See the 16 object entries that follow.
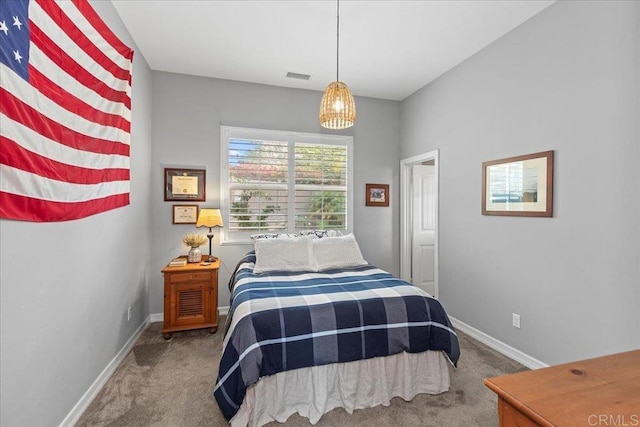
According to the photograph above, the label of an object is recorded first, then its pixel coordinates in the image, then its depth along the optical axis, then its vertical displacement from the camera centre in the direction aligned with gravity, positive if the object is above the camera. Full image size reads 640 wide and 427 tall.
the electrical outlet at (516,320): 2.69 -0.97
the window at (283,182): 3.88 +0.40
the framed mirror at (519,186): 2.46 +0.25
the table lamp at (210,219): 3.41 -0.10
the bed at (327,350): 1.84 -0.91
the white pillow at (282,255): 2.97 -0.45
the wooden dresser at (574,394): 0.70 -0.47
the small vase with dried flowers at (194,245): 3.37 -0.39
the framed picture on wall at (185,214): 3.65 -0.04
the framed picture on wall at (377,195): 4.42 +0.26
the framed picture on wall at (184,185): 3.63 +0.32
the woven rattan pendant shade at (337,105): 2.38 +0.86
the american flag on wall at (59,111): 1.33 +0.56
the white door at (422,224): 4.55 -0.18
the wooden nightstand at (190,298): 3.05 -0.91
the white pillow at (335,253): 3.12 -0.44
